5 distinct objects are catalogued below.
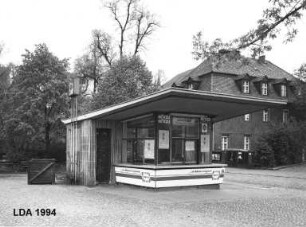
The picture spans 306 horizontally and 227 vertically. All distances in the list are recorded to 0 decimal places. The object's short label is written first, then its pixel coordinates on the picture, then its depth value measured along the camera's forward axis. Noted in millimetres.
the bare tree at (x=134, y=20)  44750
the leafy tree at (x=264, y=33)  12344
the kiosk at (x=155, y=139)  15258
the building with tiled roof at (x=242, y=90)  41688
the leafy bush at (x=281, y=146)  33862
